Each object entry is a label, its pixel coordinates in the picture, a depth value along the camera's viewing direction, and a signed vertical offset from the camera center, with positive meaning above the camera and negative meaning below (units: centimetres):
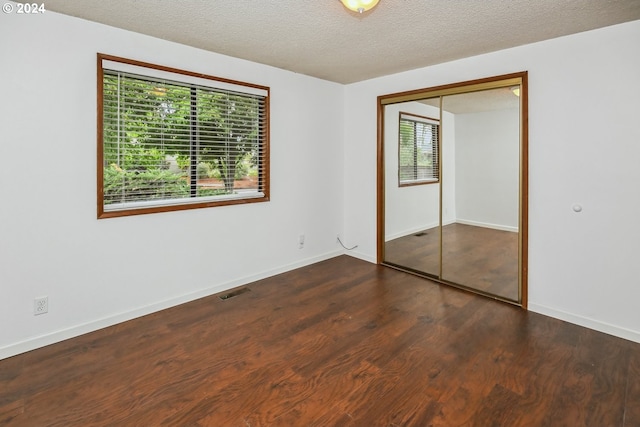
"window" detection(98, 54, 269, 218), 278 +66
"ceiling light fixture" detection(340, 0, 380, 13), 210 +129
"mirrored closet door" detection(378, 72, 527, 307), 325 +29
